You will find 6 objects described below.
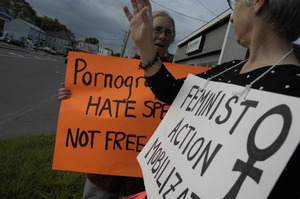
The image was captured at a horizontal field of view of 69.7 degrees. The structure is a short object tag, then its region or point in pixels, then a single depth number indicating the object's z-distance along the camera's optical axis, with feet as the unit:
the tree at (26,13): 241.96
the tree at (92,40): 356.38
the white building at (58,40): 261.65
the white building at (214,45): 35.65
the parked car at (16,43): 134.00
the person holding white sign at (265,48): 2.29
